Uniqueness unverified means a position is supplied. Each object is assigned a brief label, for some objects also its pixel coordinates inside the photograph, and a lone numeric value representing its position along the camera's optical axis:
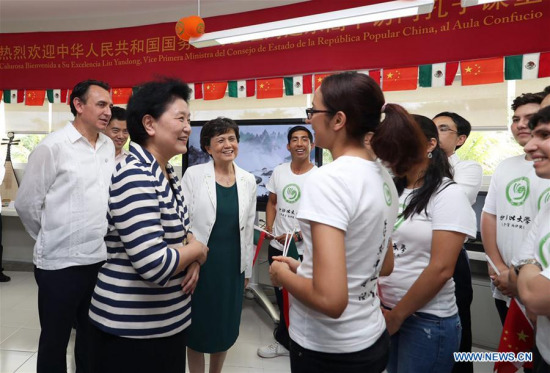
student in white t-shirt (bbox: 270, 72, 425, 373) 0.90
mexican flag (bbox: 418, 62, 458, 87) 3.40
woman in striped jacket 1.14
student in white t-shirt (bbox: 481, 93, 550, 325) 1.83
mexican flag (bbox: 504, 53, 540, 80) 3.09
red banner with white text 3.23
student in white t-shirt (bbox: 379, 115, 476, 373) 1.27
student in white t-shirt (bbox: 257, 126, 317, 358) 2.88
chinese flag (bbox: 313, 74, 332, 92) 3.96
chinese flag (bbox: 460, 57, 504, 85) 3.23
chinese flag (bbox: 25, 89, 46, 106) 4.82
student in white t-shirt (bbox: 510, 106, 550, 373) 0.96
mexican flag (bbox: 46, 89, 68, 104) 4.79
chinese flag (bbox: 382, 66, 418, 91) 3.55
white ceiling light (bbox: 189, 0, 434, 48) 2.64
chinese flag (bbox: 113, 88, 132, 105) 4.68
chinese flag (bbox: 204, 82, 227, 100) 4.37
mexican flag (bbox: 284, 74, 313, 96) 4.01
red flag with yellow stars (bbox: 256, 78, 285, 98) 4.16
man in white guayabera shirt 1.91
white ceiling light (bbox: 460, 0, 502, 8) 2.50
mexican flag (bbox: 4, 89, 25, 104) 4.88
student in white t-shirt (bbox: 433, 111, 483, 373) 2.05
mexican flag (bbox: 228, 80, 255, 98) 4.27
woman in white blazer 2.08
